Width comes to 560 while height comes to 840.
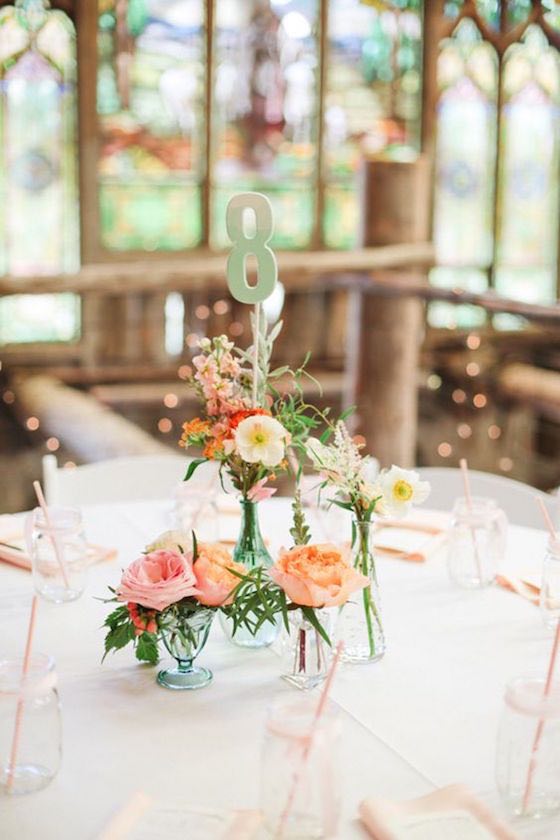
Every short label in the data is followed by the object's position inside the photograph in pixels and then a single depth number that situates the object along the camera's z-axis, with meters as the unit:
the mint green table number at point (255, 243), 1.70
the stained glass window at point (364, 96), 6.83
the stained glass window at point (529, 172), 7.10
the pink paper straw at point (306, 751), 1.12
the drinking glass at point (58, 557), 1.86
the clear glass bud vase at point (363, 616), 1.58
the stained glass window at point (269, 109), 6.60
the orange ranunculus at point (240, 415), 1.58
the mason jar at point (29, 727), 1.27
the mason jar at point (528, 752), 1.23
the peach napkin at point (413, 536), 2.13
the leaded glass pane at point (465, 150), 6.99
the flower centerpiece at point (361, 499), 1.55
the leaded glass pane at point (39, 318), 6.43
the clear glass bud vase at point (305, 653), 1.52
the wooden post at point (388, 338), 4.09
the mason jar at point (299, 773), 1.12
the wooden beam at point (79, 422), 4.61
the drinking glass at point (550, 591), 1.79
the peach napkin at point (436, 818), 1.20
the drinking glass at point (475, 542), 1.95
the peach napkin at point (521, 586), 1.94
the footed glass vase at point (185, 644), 1.48
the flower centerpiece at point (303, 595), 1.42
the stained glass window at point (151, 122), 6.44
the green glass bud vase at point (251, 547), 1.69
